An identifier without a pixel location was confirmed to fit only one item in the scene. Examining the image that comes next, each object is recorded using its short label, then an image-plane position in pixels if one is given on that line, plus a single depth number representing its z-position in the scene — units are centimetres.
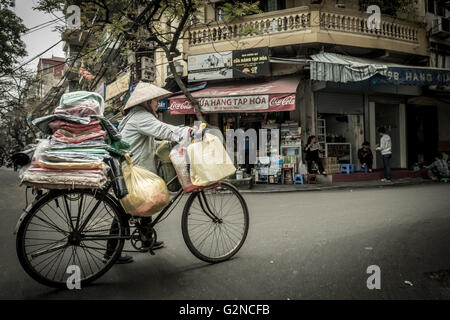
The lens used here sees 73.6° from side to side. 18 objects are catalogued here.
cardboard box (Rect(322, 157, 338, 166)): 1142
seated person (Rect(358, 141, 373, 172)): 1172
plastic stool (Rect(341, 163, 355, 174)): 1168
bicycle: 232
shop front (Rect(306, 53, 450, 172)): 1024
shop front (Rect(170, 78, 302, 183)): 1077
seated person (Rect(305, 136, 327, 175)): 1094
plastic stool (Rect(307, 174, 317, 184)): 1094
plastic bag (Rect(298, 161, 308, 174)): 1112
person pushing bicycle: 286
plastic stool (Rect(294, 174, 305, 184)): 1096
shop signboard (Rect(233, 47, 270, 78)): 1118
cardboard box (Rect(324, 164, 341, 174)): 1134
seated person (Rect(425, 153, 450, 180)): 1120
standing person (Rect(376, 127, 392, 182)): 1093
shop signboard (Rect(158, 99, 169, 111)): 1323
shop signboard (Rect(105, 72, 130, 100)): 1686
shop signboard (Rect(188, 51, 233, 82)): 1186
